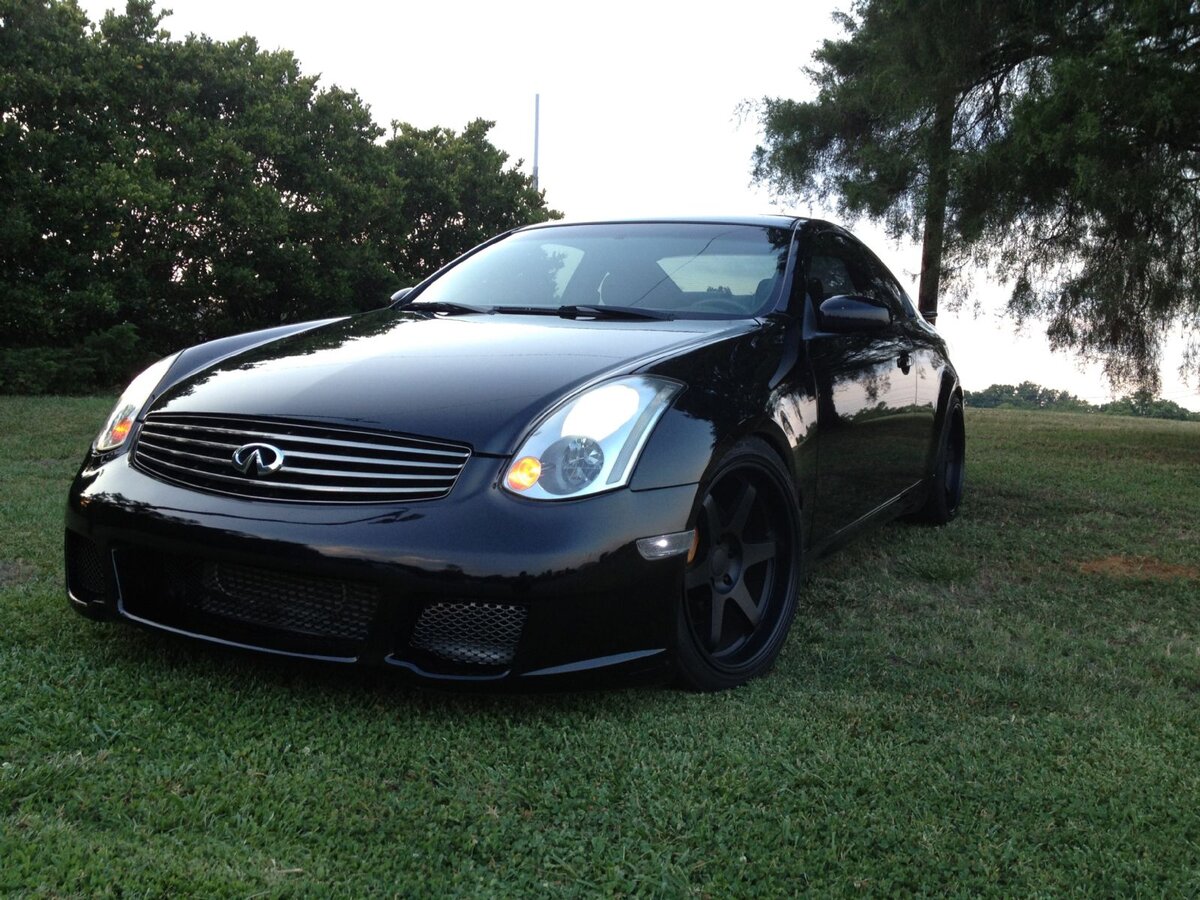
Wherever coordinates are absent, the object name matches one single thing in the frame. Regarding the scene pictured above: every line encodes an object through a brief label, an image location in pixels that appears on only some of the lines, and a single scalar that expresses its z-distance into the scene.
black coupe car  2.69
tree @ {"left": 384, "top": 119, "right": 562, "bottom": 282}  20.83
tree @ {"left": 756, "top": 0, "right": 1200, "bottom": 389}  9.94
